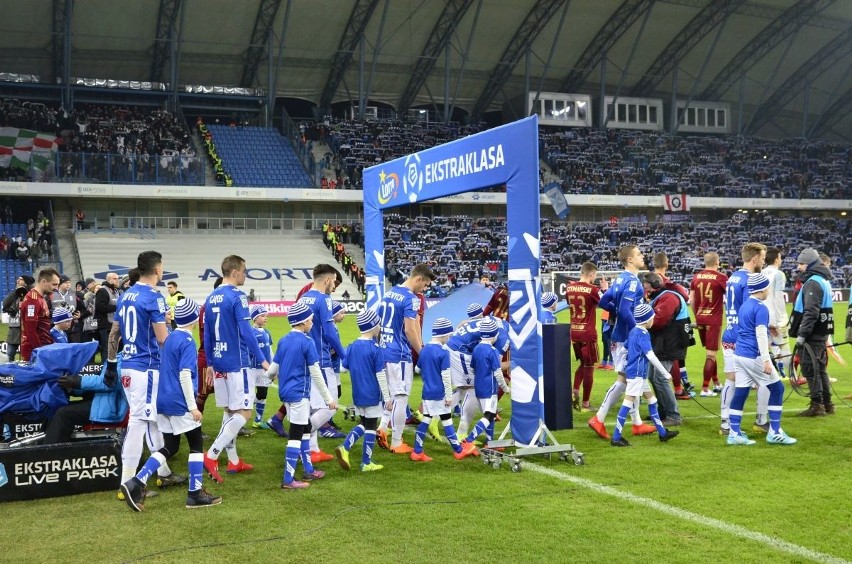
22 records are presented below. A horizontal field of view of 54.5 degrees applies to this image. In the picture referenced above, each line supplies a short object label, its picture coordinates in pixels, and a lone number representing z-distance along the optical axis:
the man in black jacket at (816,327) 10.48
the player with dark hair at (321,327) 8.24
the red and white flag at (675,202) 48.38
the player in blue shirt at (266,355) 9.90
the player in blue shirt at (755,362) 8.72
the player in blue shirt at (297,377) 7.59
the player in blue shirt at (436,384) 8.46
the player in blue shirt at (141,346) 7.12
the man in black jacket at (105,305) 14.55
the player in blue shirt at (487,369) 8.88
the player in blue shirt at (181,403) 7.00
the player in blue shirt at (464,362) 9.30
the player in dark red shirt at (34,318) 12.20
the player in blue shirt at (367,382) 8.22
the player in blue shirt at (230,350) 7.80
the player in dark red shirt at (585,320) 11.46
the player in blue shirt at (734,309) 9.34
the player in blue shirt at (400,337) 8.92
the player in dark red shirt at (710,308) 12.90
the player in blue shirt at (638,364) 9.19
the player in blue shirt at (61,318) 11.00
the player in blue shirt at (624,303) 9.51
